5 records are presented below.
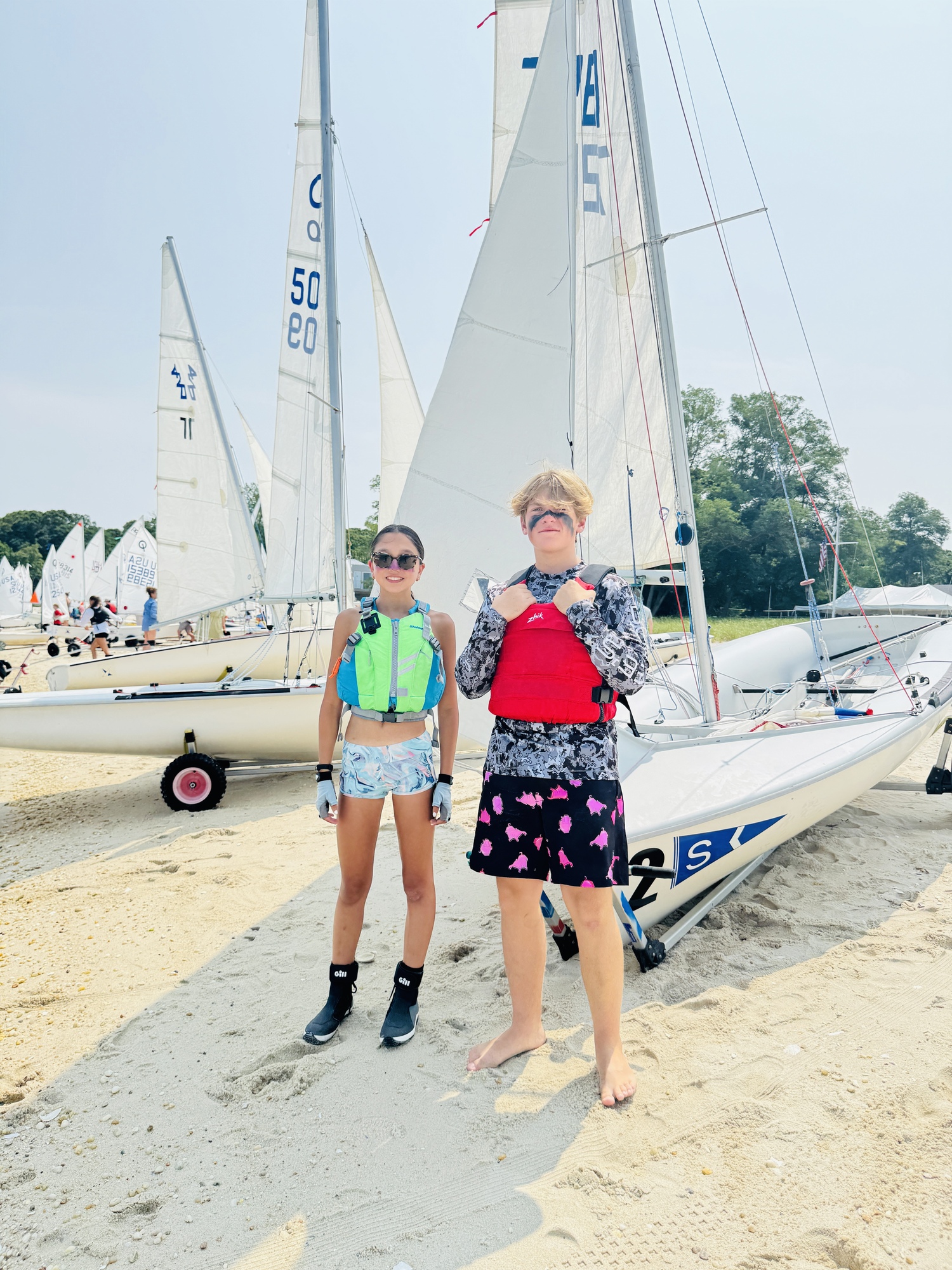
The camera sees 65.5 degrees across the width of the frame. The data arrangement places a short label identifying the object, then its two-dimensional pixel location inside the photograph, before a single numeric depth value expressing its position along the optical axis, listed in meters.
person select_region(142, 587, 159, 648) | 13.98
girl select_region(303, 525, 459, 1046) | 2.29
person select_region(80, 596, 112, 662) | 14.32
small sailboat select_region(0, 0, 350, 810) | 5.64
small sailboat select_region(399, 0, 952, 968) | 2.98
